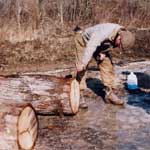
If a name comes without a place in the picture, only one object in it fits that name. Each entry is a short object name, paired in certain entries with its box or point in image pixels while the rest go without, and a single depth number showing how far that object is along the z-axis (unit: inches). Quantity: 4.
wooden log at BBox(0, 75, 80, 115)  263.6
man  260.7
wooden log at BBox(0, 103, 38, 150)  209.5
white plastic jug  336.5
